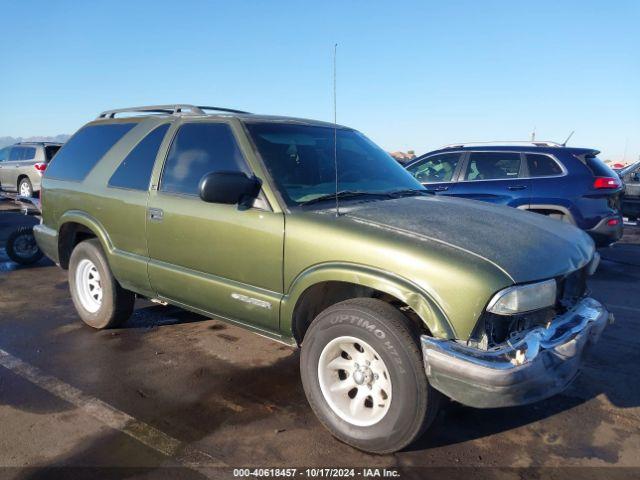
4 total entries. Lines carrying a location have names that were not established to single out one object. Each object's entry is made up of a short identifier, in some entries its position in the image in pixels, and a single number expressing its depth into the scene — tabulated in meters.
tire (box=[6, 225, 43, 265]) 7.64
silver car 15.70
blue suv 7.04
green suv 2.58
